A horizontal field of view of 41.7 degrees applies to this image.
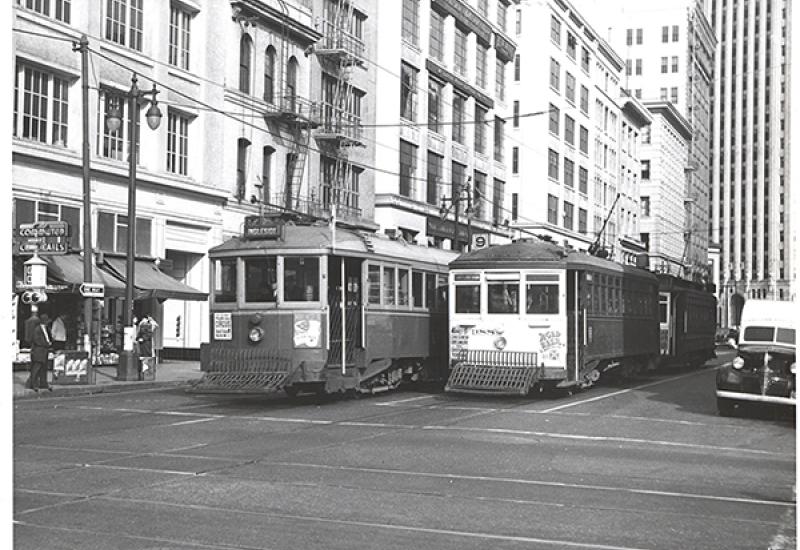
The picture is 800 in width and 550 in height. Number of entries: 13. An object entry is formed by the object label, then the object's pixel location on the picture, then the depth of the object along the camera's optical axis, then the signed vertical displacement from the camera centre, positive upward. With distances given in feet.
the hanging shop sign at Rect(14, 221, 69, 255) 74.84 +5.49
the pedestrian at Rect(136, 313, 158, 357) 97.86 -2.06
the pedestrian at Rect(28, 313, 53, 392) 73.26 -2.97
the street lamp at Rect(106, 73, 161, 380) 82.89 +5.26
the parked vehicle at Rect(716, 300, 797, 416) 59.11 -3.34
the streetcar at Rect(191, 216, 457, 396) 62.03 +0.33
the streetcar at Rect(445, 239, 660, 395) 70.54 -0.12
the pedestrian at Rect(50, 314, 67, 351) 93.30 -1.46
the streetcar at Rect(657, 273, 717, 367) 108.58 -0.49
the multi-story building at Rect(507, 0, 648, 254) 217.15 +42.69
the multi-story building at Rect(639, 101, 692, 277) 318.65 +41.10
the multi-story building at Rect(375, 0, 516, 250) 154.30 +33.01
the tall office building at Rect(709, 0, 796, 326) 403.54 +65.94
